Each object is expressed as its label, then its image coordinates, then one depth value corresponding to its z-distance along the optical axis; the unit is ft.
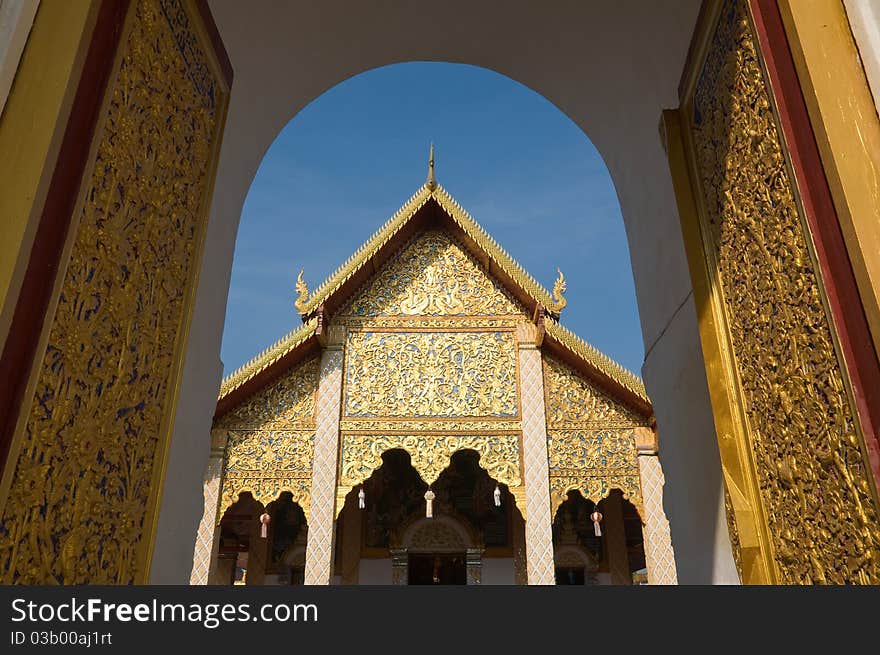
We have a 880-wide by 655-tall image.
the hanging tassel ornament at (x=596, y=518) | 20.42
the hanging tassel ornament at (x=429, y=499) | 20.26
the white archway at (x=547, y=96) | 5.04
